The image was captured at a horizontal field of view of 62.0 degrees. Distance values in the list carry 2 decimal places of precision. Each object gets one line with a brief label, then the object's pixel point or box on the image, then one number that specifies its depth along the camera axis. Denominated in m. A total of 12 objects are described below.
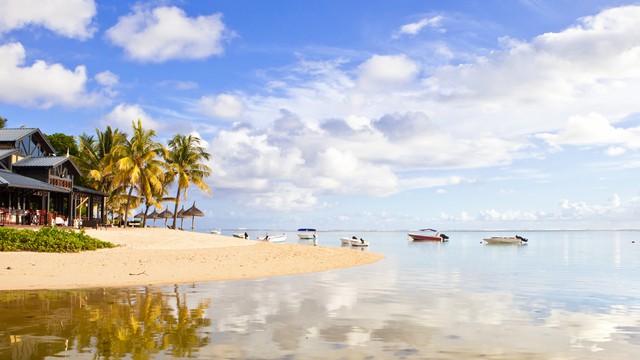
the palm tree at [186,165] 59.16
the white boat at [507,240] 89.31
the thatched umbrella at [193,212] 71.94
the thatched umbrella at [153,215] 74.44
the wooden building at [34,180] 38.16
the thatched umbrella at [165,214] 74.21
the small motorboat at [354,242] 73.72
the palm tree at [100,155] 52.97
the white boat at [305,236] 101.08
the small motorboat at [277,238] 80.56
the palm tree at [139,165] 49.97
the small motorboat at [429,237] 97.44
